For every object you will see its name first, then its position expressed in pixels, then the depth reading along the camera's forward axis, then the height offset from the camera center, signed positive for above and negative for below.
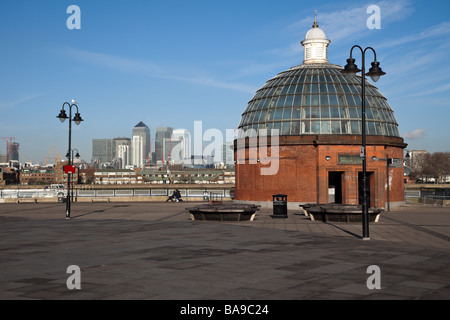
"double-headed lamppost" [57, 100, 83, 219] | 33.37 +4.16
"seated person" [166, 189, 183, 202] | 56.19 -2.63
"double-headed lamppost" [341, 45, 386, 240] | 20.80 +4.32
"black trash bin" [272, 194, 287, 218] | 32.58 -2.31
